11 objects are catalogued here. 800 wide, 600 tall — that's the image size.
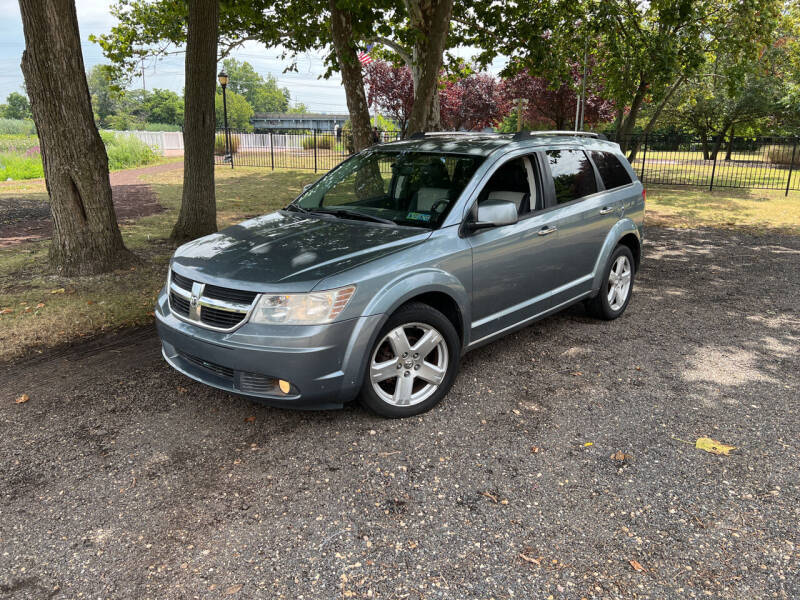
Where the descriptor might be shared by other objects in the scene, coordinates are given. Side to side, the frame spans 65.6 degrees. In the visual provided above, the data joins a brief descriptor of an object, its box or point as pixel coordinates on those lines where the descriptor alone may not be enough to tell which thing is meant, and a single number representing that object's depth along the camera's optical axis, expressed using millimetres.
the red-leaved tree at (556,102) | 28641
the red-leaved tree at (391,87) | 38062
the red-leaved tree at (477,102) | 38812
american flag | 20622
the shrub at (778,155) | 20767
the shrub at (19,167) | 20234
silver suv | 3600
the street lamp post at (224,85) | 27091
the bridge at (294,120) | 121000
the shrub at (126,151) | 26516
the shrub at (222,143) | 29748
